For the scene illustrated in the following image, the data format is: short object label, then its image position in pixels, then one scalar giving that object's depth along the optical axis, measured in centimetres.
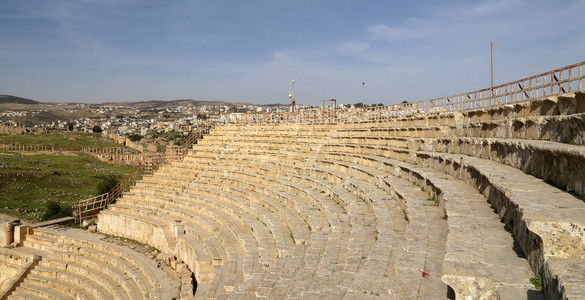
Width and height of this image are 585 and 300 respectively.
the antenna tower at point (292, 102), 2871
